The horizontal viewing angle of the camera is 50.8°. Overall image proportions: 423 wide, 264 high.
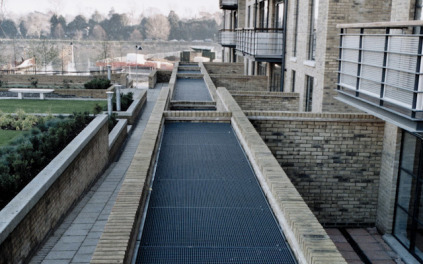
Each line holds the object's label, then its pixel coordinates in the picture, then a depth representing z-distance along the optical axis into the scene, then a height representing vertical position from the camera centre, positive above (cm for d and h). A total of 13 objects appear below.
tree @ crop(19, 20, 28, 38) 15000 +385
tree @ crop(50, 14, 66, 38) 13475 +341
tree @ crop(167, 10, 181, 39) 15988 +490
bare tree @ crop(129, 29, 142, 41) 15645 +184
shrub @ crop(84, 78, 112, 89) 2734 -267
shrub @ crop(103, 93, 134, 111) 2178 -301
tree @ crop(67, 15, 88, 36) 14912 +491
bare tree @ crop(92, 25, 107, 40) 14955 +232
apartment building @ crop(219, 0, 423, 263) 719 -72
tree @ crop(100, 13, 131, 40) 15550 +481
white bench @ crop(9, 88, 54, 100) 2294 -263
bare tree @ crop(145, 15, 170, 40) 16325 +463
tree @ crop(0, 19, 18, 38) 12460 +304
